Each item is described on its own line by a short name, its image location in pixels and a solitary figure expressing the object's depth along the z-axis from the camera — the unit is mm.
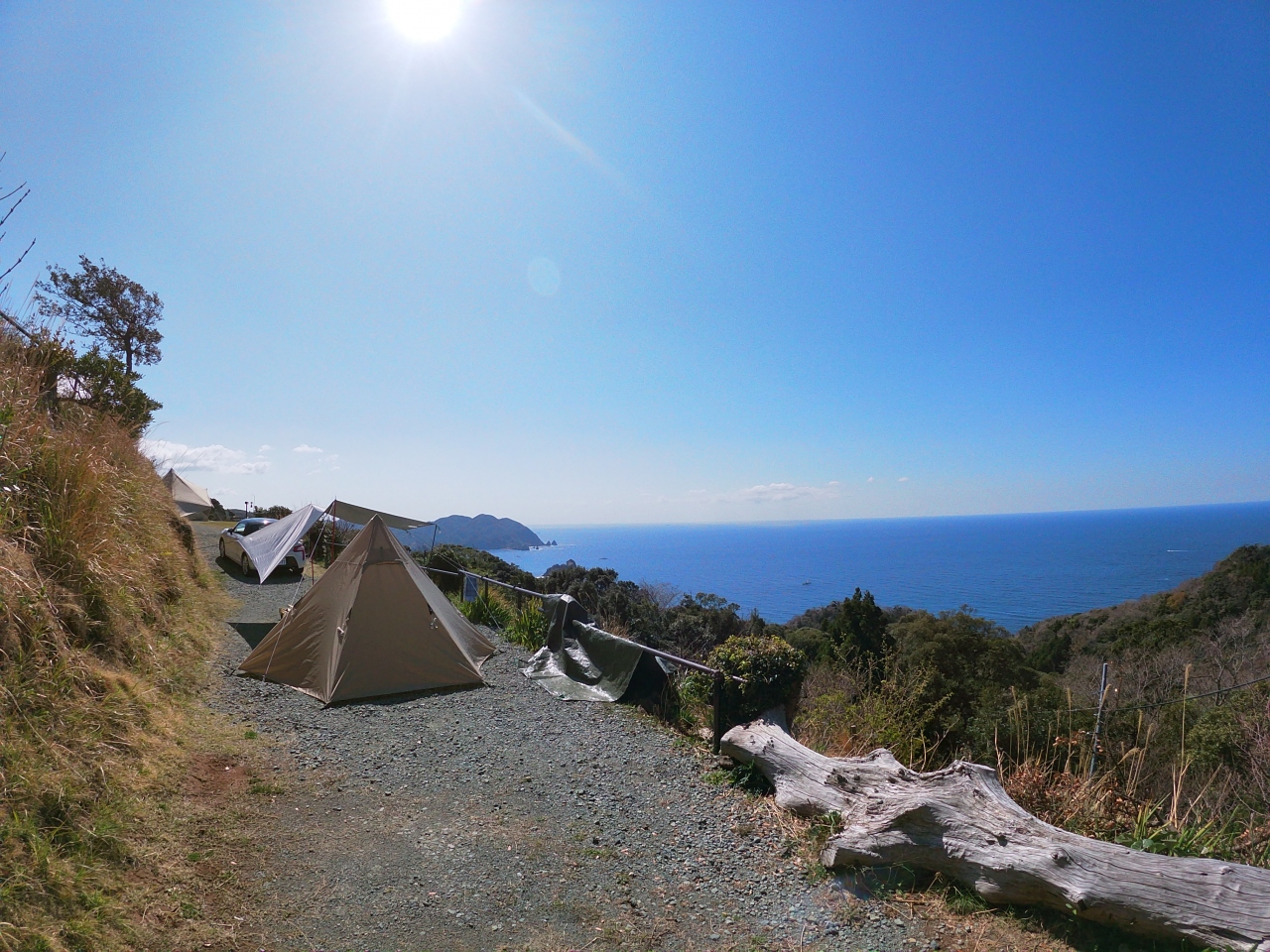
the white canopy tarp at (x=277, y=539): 11305
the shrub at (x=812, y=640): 19994
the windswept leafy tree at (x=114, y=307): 24188
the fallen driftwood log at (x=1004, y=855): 2654
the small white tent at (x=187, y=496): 27484
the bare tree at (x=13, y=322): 5148
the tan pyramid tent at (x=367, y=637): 7164
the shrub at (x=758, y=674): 5633
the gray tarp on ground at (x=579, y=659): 7449
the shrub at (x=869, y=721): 5270
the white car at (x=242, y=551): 16094
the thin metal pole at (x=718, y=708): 5676
